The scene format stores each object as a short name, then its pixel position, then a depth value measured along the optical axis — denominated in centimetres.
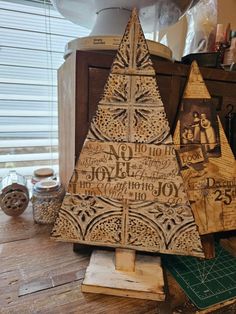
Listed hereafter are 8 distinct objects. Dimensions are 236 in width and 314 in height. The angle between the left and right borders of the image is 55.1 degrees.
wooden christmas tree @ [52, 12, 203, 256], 39
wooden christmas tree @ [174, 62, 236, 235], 48
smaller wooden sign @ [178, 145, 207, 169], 48
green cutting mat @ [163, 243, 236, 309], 39
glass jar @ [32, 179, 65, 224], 58
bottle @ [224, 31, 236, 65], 64
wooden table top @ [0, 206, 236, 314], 36
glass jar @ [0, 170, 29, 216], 63
